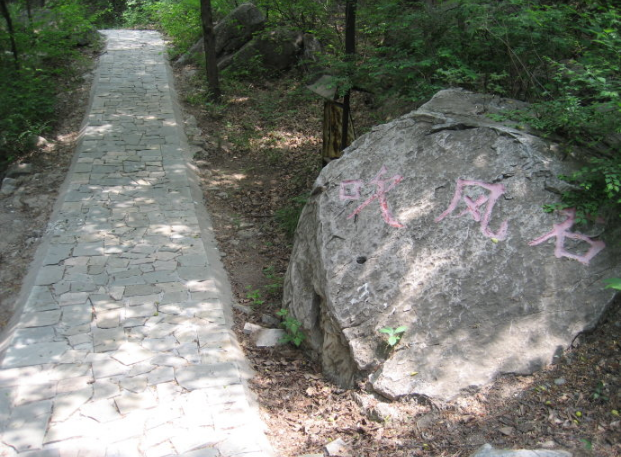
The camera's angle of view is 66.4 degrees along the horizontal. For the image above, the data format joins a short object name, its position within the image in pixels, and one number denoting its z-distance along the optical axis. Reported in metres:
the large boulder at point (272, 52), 11.56
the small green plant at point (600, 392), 3.07
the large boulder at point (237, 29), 12.05
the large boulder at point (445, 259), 3.55
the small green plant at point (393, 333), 3.71
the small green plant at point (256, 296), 5.41
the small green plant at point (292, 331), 4.59
